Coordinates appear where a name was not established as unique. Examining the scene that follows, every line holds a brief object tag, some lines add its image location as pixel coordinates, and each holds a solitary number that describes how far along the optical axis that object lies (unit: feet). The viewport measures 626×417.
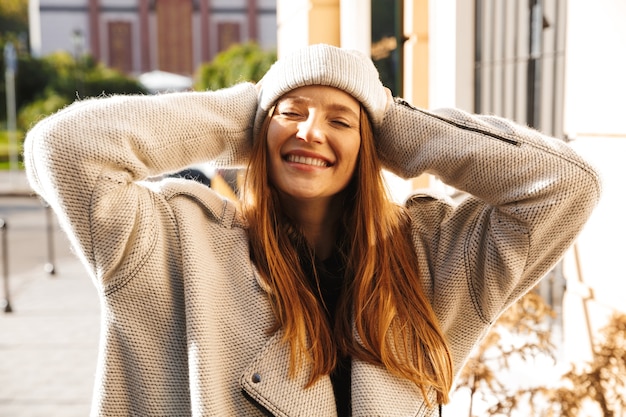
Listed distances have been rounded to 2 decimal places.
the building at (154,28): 163.02
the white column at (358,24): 21.83
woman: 6.19
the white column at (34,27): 166.50
